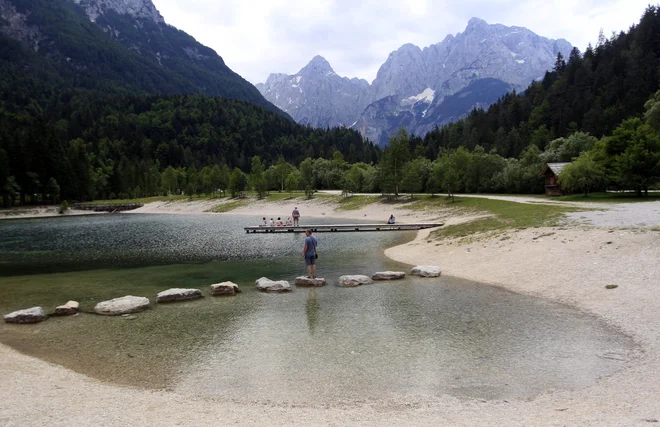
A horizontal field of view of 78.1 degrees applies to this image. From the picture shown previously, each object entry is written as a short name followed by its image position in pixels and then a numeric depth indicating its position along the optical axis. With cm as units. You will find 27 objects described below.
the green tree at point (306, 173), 15400
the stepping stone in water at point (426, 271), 2745
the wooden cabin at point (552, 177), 7681
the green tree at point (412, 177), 9481
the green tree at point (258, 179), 13500
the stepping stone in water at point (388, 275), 2704
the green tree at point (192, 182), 15688
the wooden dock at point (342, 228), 6008
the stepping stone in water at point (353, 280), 2575
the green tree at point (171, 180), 18762
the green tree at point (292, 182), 15375
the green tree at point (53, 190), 12956
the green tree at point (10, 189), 11434
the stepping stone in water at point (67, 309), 2038
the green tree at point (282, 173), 16325
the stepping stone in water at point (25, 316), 1920
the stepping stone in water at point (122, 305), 2055
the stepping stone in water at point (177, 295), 2280
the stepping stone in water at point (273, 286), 2488
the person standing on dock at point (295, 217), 6893
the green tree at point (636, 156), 5431
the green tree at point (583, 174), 6438
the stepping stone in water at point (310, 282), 2614
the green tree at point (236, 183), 14138
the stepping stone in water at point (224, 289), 2425
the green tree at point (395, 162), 9731
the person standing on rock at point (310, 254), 2681
